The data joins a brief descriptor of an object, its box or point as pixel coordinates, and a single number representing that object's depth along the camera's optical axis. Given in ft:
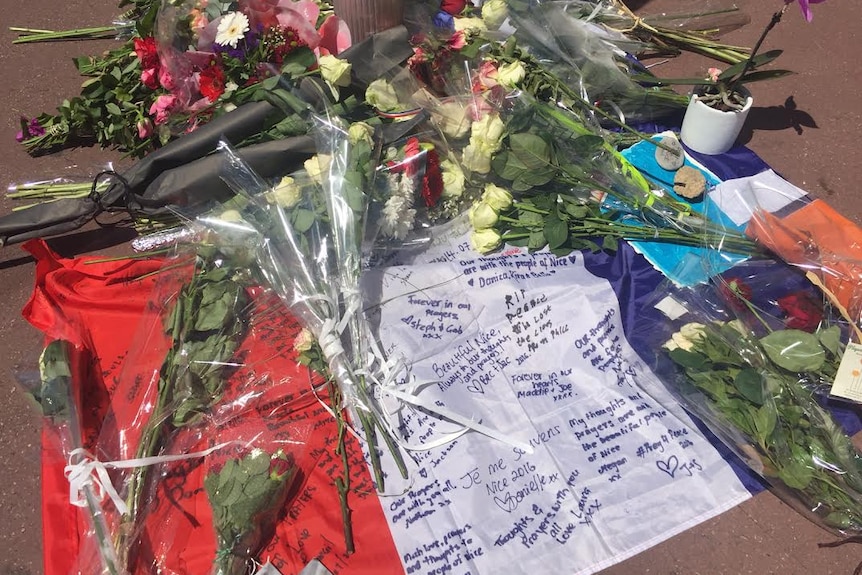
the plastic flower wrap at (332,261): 4.99
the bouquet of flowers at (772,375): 4.48
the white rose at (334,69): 5.74
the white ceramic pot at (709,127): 6.91
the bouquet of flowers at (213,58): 6.35
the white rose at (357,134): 5.30
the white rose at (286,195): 5.25
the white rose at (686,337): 5.09
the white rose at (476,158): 5.74
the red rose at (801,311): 4.99
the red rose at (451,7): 7.44
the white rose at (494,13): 6.98
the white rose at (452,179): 5.95
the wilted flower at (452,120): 5.91
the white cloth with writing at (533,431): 4.71
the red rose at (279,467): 4.46
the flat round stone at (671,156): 6.90
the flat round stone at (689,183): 6.59
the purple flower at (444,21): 7.09
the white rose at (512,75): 6.18
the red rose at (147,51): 6.67
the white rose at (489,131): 5.64
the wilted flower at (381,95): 5.89
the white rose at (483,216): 5.97
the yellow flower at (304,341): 5.06
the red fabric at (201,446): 4.51
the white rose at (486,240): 6.03
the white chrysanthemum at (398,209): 5.38
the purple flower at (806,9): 5.91
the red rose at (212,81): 6.49
